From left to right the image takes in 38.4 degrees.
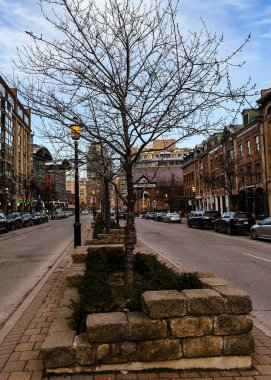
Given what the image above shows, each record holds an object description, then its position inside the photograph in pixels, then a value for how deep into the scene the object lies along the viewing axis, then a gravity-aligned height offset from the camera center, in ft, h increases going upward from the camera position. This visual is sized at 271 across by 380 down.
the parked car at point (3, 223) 99.24 -2.92
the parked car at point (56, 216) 263.18 -3.29
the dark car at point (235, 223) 87.15 -3.59
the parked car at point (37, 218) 165.78 -2.76
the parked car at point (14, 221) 115.24 -2.67
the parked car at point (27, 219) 141.50 -2.87
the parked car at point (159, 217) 196.60 -4.19
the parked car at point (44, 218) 187.01 -3.12
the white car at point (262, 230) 69.97 -4.43
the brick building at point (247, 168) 130.25 +13.97
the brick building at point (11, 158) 199.72 +33.75
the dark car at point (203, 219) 113.00 -3.30
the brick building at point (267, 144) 122.52 +19.82
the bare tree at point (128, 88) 21.17 +6.79
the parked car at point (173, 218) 170.83 -4.19
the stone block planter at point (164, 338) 12.46 -4.25
